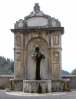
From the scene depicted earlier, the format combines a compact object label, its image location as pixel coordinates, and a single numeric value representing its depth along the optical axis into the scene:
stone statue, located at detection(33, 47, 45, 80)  24.56
